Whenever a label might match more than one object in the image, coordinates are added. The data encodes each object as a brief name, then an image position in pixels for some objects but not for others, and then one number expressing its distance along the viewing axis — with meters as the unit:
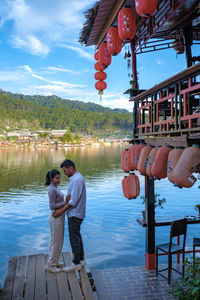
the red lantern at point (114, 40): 5.06
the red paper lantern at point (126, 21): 4.54
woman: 3.49
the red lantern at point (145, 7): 3.89
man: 3.42
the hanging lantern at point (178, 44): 6.23
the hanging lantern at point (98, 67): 6.28
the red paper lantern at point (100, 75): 6.41
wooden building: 3.30
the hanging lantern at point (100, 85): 6.52
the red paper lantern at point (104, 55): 5.76
